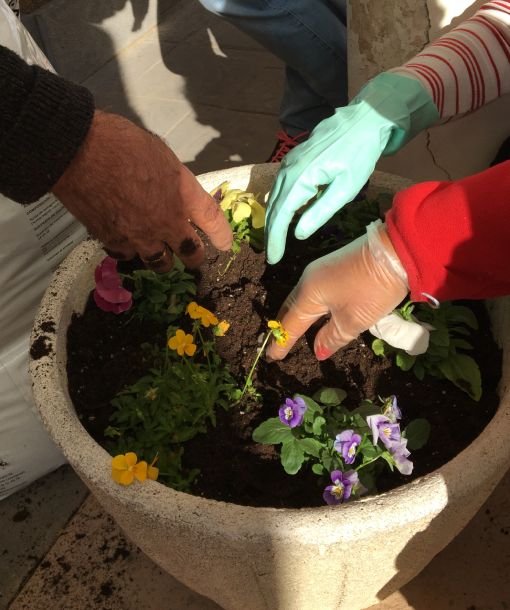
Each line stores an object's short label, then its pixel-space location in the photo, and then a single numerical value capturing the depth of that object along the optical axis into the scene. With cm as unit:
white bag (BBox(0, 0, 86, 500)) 129
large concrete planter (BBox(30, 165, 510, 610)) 83
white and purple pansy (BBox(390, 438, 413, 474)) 98
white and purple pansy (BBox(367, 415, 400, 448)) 98
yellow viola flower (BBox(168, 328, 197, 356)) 106
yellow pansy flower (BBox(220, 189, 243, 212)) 132
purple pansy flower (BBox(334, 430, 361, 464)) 98
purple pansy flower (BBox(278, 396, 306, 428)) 101
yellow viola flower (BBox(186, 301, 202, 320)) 110
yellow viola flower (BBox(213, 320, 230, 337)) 115
